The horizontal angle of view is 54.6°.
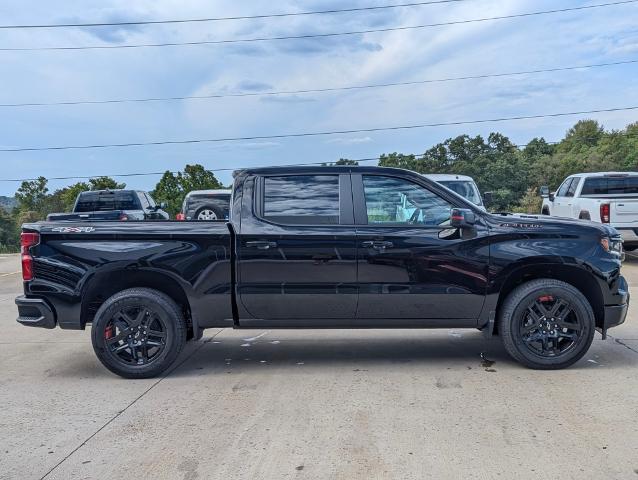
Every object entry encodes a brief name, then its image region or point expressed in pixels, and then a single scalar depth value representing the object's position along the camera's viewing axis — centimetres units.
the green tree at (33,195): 5819
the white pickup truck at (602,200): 1301
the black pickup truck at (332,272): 562
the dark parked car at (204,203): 1365
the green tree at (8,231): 5125
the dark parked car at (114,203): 1620
